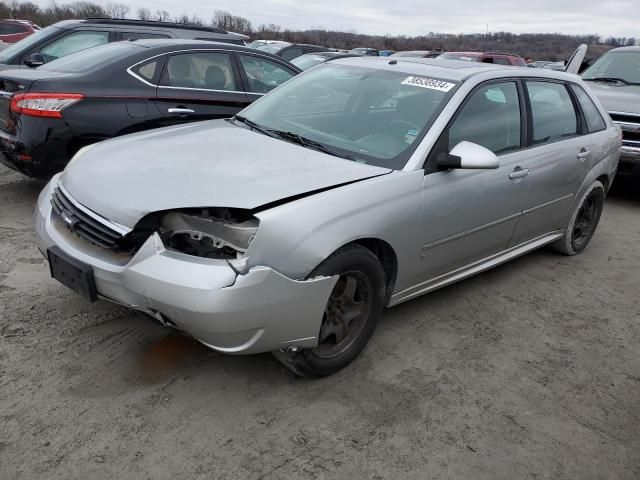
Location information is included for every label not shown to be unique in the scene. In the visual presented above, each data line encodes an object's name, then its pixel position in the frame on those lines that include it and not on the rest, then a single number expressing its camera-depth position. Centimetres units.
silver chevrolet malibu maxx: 247
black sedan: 466
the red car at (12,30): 1780
